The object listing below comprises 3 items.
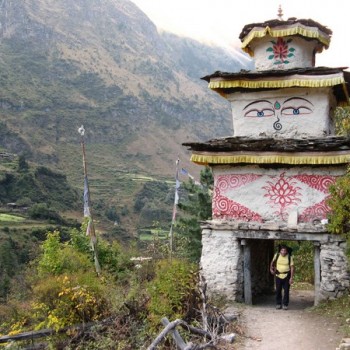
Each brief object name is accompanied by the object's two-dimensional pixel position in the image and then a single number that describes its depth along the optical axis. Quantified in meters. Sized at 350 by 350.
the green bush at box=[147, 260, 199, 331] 9.89
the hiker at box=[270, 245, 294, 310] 12.46
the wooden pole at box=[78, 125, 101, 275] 16.12
